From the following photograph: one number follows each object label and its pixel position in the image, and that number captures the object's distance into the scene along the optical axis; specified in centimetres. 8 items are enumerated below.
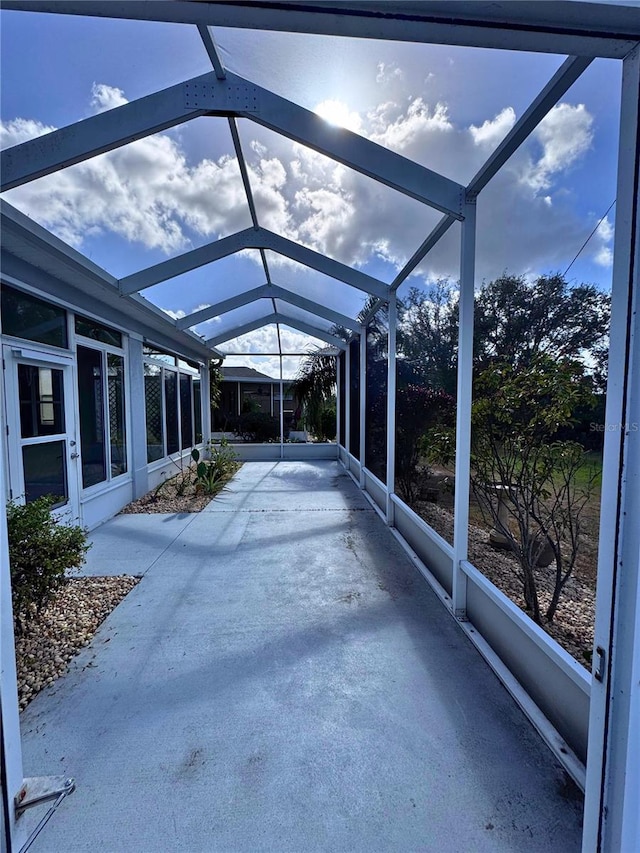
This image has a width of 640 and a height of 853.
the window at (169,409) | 676
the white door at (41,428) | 331
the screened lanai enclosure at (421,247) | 99
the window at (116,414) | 529
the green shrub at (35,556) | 230
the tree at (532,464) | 210
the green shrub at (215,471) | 652
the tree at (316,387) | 1069
